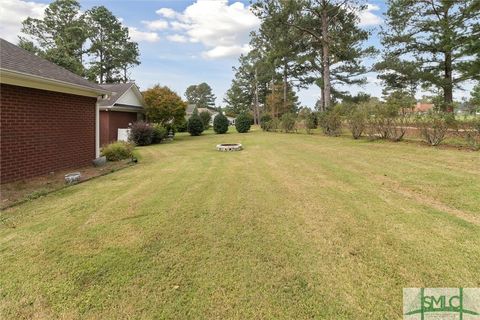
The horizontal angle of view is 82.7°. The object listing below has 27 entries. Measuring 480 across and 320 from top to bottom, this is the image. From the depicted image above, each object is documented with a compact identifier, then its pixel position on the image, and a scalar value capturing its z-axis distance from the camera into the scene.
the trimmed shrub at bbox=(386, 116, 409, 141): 11.07
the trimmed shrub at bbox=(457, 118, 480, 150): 8.70
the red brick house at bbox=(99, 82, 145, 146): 17.14
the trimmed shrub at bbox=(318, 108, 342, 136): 16.12
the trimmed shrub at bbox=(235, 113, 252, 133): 27.16
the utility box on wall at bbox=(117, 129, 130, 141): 17.17
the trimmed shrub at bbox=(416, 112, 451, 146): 9.42
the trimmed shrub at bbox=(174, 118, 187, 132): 28.38
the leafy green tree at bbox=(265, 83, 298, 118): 35.47
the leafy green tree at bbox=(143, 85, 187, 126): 19.69
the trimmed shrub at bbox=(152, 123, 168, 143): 17.48
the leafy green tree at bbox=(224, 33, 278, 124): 42.43
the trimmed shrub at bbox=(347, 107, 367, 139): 13.13
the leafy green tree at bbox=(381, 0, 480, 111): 15.99
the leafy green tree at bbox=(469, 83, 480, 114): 16.48
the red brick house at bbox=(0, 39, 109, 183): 5.86
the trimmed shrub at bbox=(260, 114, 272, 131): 27.74
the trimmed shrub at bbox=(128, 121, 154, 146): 16.27
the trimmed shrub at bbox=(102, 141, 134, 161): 9.58
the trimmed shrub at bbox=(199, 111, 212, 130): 33.16
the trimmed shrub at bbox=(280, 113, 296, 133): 22.62
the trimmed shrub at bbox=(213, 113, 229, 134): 26.92
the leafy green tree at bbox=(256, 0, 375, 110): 18.48
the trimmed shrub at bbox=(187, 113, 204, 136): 24.81
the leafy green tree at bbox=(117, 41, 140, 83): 37.41
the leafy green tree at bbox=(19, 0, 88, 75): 31.22
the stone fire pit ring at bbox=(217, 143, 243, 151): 12.26
